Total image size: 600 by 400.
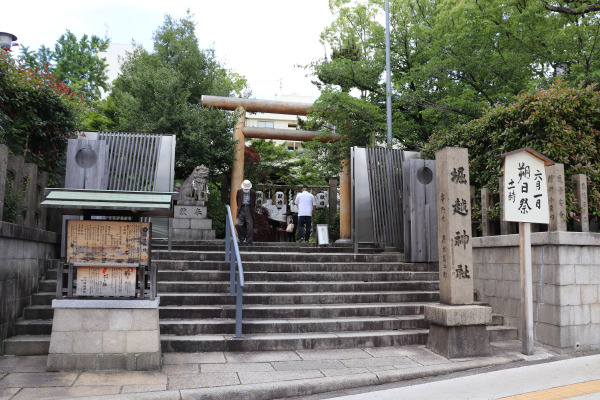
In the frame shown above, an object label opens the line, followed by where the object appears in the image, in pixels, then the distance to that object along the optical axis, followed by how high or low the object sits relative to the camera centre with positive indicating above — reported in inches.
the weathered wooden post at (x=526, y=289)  263.7 -27.3
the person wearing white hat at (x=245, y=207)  446.3 +32.5
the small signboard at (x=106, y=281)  225.1 -19.7
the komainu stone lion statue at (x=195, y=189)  526.9 +59.3
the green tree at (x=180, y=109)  685.3 +203.6
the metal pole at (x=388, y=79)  561.6 +201.8
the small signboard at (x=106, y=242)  223.3 -0.7
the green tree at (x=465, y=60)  536.4 +226.1
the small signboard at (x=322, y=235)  526.6 +6.7
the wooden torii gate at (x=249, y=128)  650.2 +163.4
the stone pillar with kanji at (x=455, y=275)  257.4 -19.6
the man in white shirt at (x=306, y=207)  566.3 +41.2
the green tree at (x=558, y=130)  323.3 +82.1
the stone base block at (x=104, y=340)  217.0 -46.8
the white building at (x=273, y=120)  1870.1 +493.4
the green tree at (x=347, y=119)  597.6 +161.0
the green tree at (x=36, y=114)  319.3 +95.6
